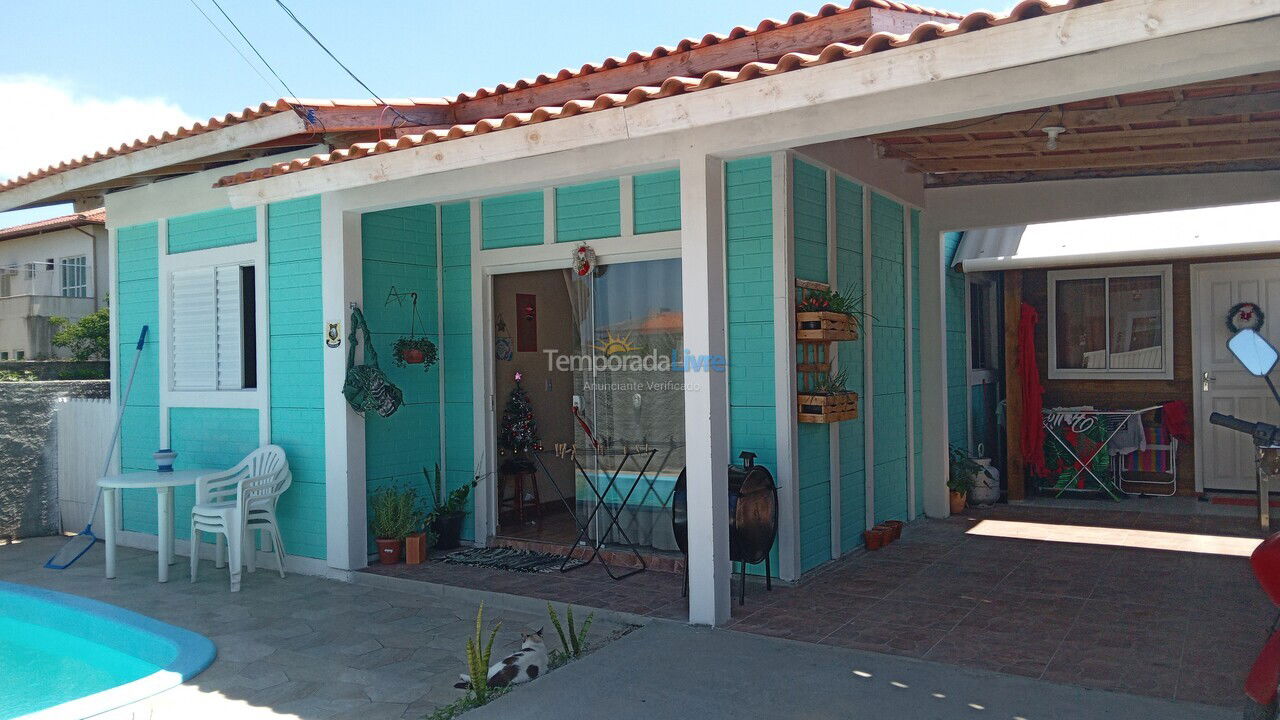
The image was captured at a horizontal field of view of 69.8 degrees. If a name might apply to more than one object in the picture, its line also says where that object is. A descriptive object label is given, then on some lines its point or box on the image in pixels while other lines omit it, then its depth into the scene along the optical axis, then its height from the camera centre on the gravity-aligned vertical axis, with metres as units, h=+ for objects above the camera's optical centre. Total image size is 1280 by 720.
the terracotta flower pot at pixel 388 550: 6.20 -1.25
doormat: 6.04 -1.34
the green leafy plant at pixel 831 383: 5.62 -0.16
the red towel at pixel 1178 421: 8.38 -0.63
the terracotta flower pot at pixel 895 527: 6.57 -1.22
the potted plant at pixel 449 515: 6.56 -1.09
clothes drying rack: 8.48 -0.73
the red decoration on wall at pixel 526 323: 7.93 +0.35
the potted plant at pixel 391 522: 6.21 -1.08
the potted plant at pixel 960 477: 7.77 -1.04
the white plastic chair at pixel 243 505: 5.91 -0.92
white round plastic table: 6.04 -0.89
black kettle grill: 4.92 -0.85
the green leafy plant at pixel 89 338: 15.30 +0.53
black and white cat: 3.92 -1.32
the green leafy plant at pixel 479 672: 3.79 -1.28
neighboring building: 18.16 +1.97
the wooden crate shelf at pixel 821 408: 5.42 -0.30
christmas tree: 7.57 -0.54
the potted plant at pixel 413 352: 6.34 +0.09
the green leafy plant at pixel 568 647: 4.21 -1.34
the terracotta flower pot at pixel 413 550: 6.23 -1.26
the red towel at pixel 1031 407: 8.55 -0.49
